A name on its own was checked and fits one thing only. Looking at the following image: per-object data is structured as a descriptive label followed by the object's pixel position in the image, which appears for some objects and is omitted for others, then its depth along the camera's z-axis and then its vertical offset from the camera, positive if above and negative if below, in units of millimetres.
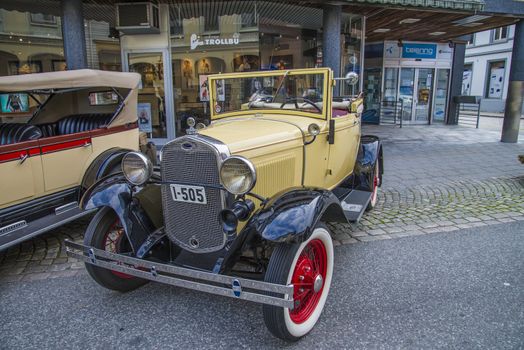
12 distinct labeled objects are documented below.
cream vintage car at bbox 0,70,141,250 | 3664 -599
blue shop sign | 14211 +1385
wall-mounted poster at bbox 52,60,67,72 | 9258 +522
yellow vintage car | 2406 -876
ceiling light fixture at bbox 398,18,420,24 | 9702 +1708
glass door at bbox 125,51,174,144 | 8744 -182
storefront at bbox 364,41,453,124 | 14297 +301
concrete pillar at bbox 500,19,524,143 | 10055 +29
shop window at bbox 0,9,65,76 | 8969 +976
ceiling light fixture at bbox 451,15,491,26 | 9664 +1753
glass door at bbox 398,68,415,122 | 14531 -61
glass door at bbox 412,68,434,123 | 14672 -204
